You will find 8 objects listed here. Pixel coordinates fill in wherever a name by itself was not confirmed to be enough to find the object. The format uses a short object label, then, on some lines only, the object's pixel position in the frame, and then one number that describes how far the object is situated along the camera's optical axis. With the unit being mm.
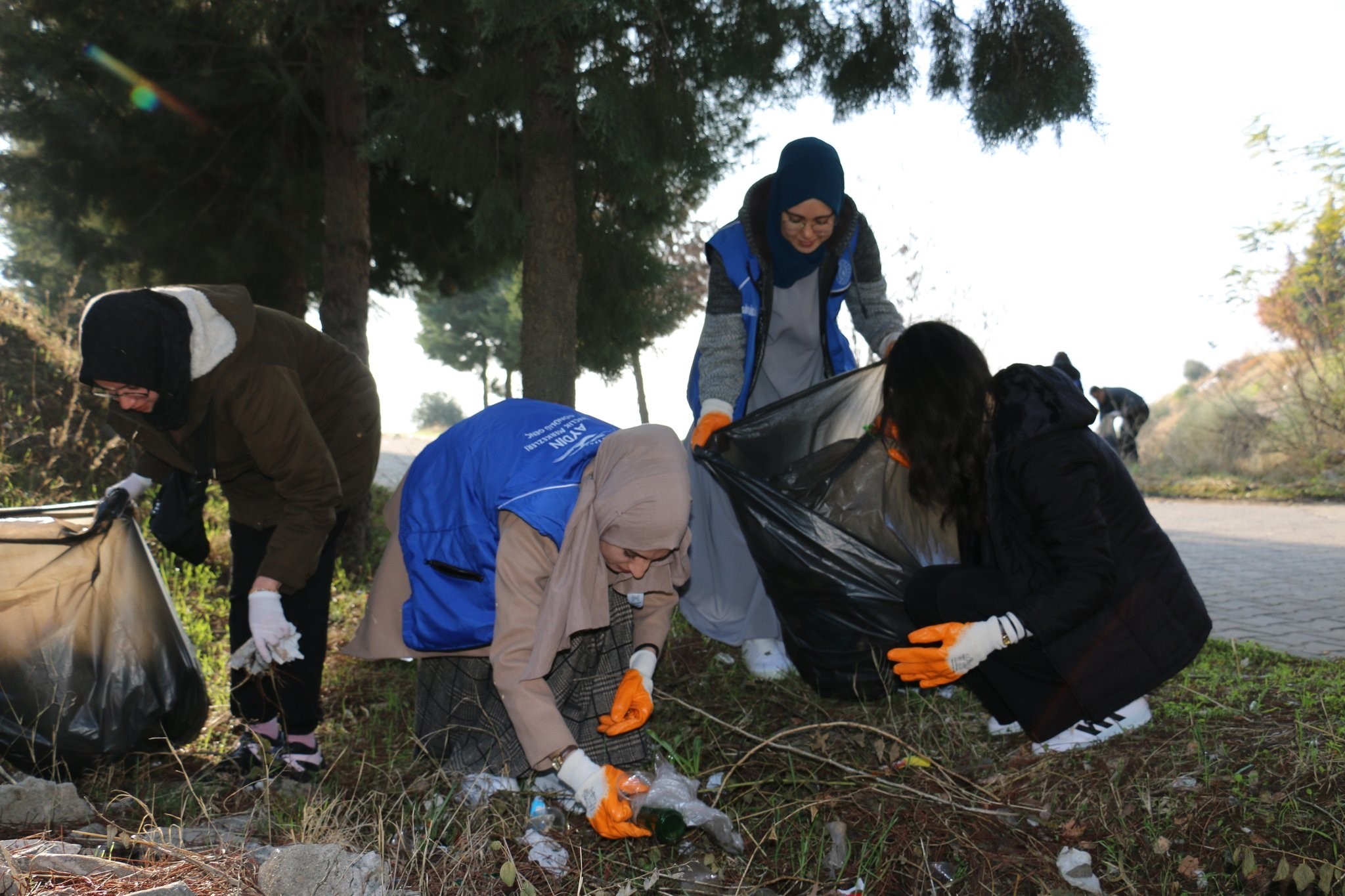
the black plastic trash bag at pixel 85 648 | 2422
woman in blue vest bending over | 1928
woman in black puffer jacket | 2064
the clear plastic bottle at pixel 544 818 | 2107
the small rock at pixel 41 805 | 1963
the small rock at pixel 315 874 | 1609
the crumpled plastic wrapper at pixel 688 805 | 1991
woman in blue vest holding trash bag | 2912
